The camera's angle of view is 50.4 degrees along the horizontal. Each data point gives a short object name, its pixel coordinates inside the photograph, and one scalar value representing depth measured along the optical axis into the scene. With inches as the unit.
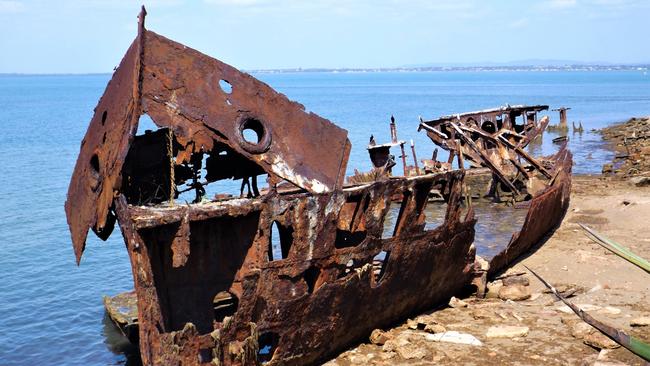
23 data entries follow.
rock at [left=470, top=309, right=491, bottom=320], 329.1
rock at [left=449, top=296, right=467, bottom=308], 348.8
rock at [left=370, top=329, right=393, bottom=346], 299.6
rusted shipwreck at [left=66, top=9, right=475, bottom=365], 234.8
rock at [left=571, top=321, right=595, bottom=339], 298.2
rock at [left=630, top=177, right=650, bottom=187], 712.4
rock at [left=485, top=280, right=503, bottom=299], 370.9
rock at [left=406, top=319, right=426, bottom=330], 319.3
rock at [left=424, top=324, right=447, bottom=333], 310.5
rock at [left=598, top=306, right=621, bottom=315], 329.4
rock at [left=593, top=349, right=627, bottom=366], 255.8
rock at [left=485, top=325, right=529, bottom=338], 303.0
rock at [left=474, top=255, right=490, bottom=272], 375.7
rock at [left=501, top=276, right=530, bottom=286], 387.5
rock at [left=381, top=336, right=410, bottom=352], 291.6
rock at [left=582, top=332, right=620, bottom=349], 280.1
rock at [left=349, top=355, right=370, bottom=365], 283.5
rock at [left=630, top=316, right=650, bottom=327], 307.1
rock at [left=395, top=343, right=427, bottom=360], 282.0
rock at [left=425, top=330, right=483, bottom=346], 297.1
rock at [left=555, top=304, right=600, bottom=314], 333.7
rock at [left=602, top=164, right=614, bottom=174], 878.5
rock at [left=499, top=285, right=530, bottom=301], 361.7
